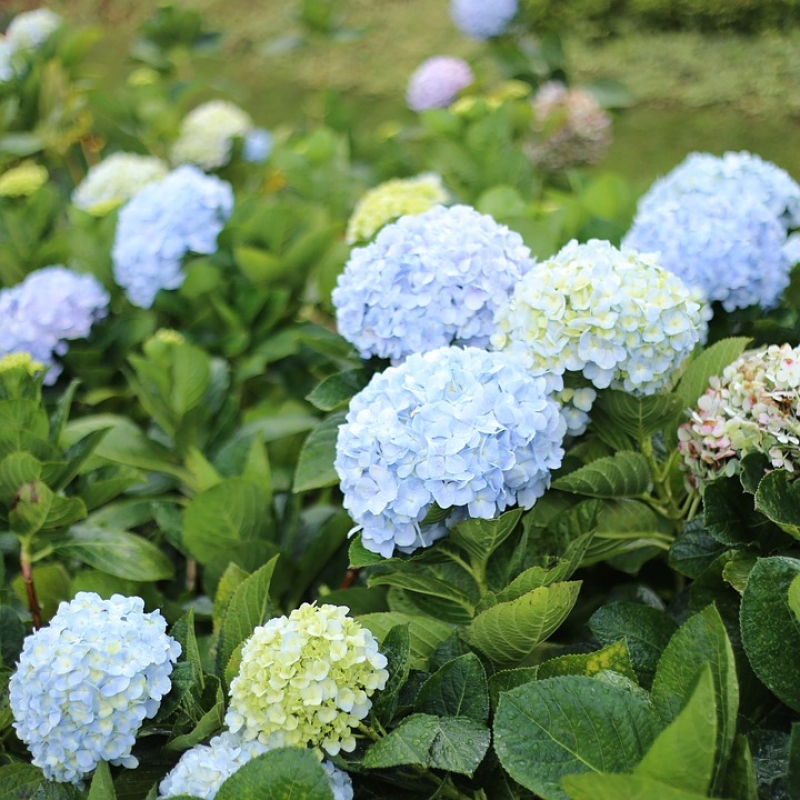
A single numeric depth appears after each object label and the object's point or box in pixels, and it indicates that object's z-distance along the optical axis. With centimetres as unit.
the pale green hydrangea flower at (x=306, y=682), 100
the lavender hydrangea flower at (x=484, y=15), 347
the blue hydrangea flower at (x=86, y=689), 106
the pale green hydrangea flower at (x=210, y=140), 314
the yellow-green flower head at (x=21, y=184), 267
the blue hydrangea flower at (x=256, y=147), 327
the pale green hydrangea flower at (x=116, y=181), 278
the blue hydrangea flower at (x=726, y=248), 154
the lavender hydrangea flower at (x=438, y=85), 327
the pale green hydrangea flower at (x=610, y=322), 120
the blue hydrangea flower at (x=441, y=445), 110
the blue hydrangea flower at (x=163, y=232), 211
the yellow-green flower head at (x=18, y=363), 155
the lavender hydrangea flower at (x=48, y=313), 198
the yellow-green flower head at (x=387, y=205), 187
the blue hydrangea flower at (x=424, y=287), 137
